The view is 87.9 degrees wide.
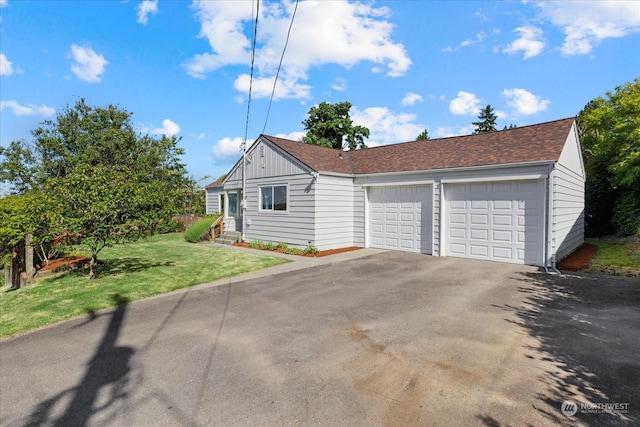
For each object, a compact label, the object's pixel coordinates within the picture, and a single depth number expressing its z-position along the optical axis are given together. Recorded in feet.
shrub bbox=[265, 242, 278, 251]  43.99
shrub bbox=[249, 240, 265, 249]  45.95
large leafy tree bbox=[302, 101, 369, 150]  96.02
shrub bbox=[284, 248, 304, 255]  40.80
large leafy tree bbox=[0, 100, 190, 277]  81.92
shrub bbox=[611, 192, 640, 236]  50.42
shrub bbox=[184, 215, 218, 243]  52.80
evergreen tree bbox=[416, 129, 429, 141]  116.91
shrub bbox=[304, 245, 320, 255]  40.09
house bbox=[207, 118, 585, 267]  31.86
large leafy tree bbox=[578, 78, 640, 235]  51.08
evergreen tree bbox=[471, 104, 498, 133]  127.54
